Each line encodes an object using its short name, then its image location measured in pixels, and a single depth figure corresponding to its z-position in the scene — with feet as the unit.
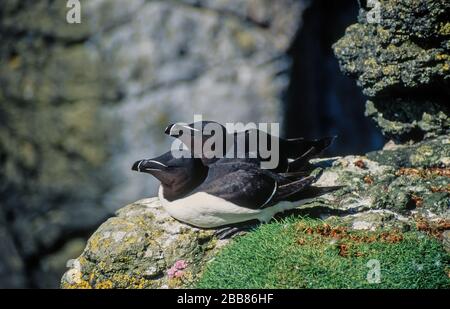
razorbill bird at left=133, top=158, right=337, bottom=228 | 19.21
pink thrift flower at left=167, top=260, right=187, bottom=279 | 19.17
